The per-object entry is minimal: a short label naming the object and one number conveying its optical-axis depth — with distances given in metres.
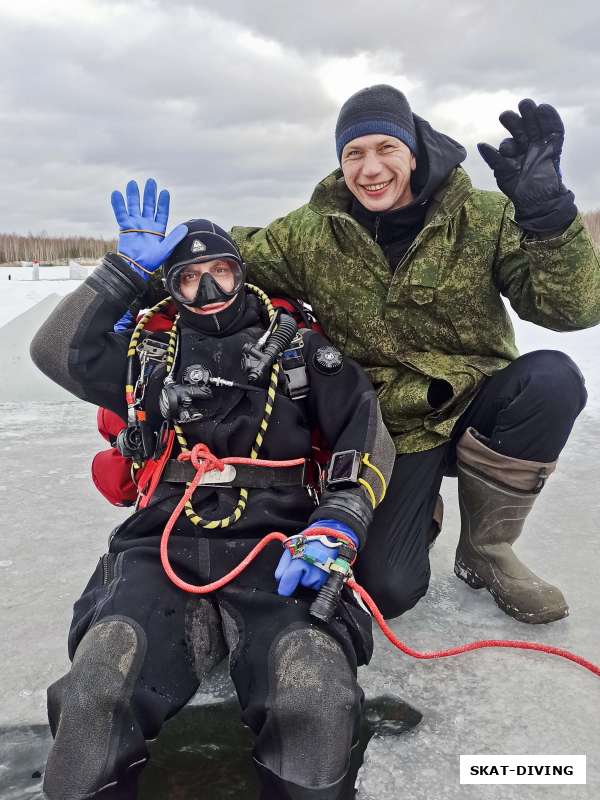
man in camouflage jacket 2.16
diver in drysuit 1.42
